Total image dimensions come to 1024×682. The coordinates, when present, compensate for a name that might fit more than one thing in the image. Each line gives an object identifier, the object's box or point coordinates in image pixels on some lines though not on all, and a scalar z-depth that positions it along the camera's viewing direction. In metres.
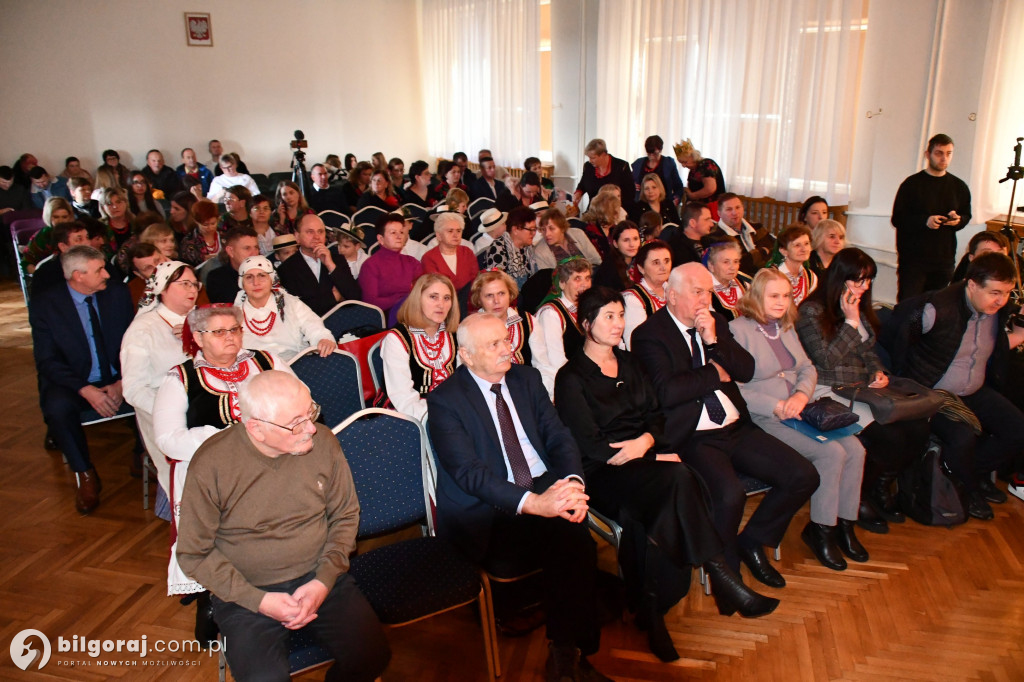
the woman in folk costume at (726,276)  4.20
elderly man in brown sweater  2.10
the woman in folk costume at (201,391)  2.65
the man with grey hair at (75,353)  3.76
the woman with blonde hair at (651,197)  6.55
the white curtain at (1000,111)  5.83
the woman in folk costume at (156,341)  3.19
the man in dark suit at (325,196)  8.66
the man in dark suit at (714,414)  3.09
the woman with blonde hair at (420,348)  3.29
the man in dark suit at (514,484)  2.48
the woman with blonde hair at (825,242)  4.71
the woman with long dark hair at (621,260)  4.68
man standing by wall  5.23
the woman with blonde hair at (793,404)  3.24
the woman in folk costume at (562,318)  3.67
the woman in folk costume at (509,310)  3.61
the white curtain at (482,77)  11.67
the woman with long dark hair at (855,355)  3.47
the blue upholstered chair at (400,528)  2.37
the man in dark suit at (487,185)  9.12
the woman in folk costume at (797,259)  4.40
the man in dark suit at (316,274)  4.74
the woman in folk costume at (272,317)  3.72
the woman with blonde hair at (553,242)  5.17
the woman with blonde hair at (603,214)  5.84
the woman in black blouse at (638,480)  2.67
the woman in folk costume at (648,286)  3.97
